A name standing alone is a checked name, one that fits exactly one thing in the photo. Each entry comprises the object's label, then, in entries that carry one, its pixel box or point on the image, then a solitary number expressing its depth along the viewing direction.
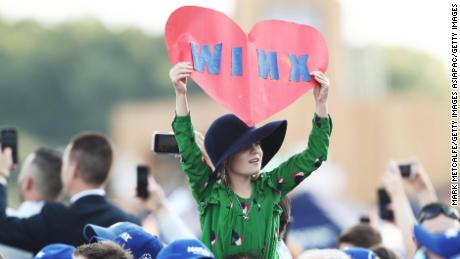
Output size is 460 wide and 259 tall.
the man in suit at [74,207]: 12.76
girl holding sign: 10.50
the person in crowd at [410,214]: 13.09
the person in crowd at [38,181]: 14.53
